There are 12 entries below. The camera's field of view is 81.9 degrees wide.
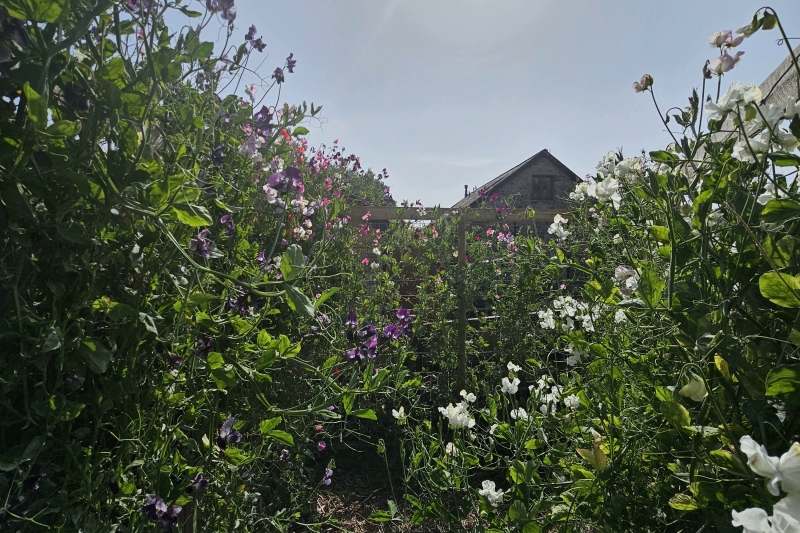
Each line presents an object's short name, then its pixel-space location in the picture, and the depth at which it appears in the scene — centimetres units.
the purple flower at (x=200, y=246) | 89
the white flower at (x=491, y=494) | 114
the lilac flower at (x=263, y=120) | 124
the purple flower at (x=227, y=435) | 103
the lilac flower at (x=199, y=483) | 97
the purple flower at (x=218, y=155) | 110
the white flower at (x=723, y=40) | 86
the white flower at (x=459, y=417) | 130
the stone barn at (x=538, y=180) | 1816
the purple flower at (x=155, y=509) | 77
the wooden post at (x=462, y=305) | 303
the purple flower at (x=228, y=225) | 111
